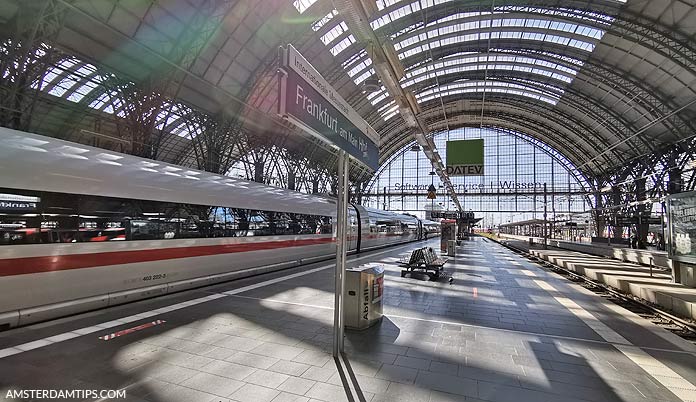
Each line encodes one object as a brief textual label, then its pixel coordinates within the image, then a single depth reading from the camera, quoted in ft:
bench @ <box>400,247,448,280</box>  36.26
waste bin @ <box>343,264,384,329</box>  18.44
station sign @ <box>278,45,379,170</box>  10.46
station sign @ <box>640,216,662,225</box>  88.12
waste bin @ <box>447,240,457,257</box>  64.44
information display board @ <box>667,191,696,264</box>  28.63
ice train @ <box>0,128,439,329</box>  17.85
